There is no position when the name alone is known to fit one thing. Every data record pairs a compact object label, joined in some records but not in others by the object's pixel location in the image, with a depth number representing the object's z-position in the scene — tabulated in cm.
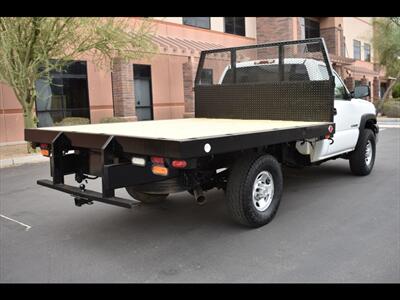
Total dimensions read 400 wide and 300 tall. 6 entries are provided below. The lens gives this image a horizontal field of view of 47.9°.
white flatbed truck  431
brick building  1684
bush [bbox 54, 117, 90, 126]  1625
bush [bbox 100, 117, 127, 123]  1700
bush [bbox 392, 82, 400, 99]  3997
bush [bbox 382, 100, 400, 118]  2705
